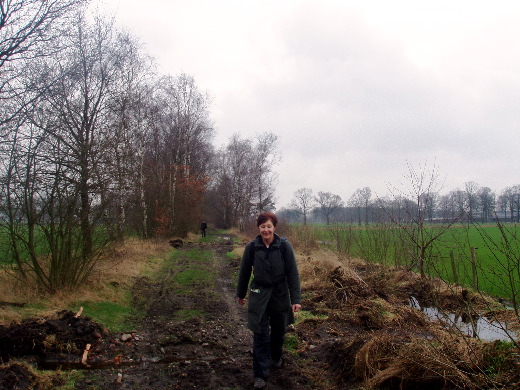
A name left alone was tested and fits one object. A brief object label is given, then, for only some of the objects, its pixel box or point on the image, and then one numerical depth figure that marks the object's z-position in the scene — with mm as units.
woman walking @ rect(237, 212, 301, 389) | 4664
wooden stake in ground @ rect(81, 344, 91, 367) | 5247
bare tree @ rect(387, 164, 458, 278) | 10680
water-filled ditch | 6855
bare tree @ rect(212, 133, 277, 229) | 46969
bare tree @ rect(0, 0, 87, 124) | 7934
